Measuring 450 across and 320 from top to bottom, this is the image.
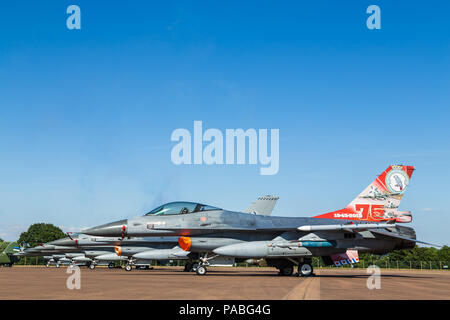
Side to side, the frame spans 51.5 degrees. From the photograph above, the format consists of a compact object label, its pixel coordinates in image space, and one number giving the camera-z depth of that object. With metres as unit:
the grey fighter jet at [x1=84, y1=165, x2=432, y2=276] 20.58
